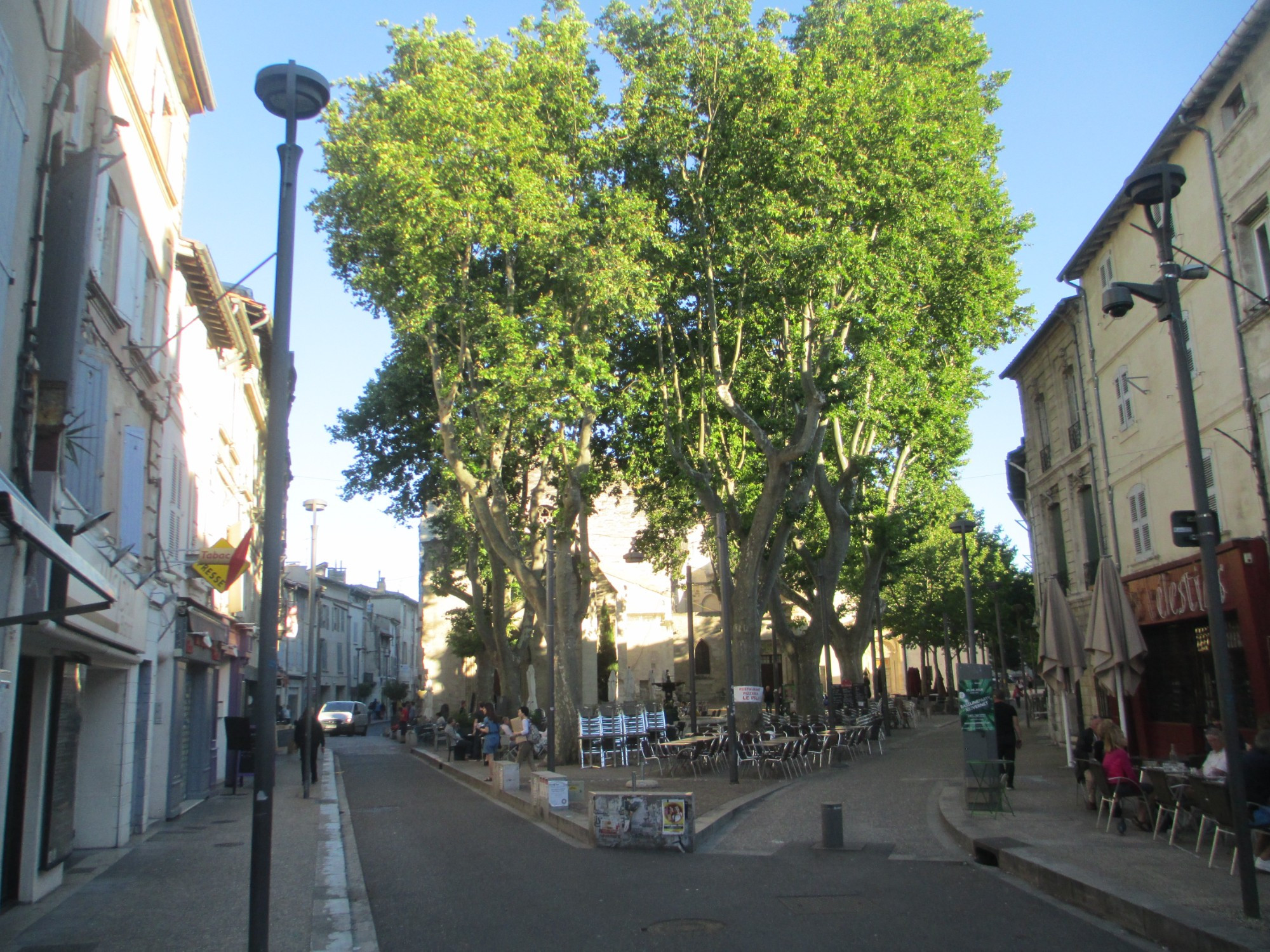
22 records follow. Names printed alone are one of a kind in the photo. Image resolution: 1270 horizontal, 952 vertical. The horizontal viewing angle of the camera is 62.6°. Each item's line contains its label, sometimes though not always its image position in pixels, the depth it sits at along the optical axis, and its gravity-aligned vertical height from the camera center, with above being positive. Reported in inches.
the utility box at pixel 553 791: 572.7 -59.6
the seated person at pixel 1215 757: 429.4 -40.2
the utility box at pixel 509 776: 722.8 -63.7
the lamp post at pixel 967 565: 978.8 +99.4
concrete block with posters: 459.2 -62.1
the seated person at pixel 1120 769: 452.8 -46.9
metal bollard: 452.1 -66.6
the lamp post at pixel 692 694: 923.4 -15.1
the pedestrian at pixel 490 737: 957.6 -49.1
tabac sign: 607.5 +75.0
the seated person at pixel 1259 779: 370.9 -43.2
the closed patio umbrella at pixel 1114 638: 573.9 +13.4
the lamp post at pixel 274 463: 236.4 +55.7
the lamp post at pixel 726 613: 718.5 +45.3
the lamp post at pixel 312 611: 882.8 +77.8
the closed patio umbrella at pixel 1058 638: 637.3 +16.1
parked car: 1977.1 -53.9
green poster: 588.4 -21.0
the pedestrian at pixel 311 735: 787.4 -35.2
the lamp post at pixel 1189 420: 293.4 +72.2
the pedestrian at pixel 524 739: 932.0 -49.2
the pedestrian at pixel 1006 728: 629.9 -36.7
